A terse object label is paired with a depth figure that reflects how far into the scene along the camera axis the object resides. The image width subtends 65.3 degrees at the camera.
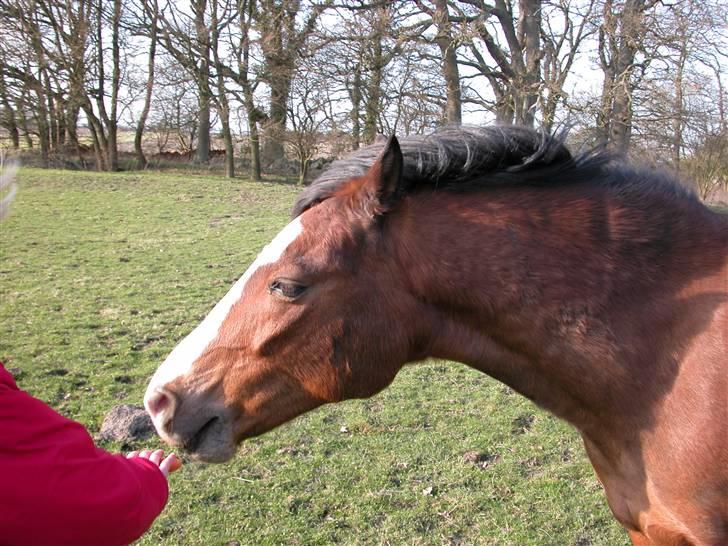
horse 1.90
